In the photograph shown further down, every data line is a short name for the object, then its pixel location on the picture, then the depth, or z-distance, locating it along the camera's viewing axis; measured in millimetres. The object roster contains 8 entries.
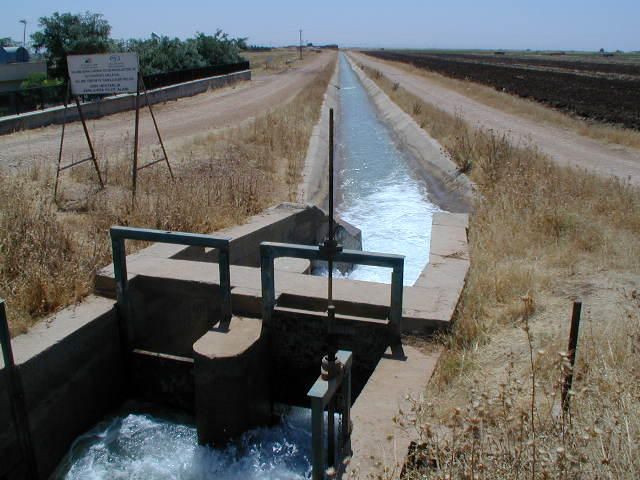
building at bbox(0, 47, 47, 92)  51406
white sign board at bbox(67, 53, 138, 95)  10711
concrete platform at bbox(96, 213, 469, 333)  5516
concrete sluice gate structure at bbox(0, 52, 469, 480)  5227
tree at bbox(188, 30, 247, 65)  49844
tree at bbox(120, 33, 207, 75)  40062
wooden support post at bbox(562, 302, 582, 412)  3664
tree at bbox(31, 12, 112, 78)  36062
